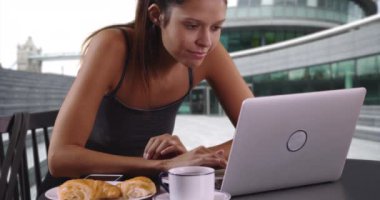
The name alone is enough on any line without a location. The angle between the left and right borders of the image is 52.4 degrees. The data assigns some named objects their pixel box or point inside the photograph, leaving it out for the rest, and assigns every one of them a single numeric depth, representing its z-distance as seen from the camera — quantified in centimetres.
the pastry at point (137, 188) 73
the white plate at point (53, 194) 72
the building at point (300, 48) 721
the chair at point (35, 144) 108
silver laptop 67
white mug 65
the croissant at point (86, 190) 67
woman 97
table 73
